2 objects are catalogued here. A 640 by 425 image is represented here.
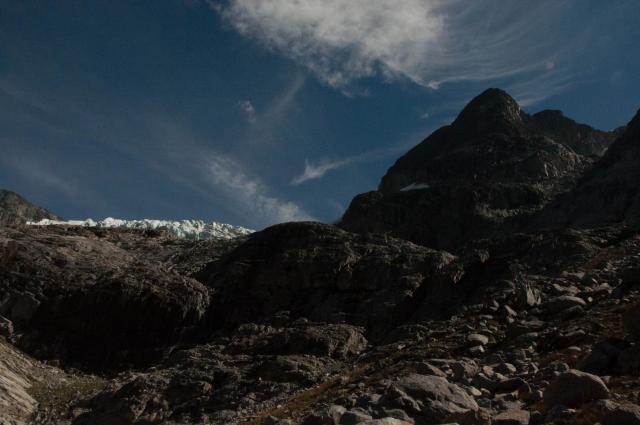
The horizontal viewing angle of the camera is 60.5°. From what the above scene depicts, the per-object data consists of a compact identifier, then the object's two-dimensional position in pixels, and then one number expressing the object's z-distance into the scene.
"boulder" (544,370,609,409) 11.91
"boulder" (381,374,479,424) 13.73
